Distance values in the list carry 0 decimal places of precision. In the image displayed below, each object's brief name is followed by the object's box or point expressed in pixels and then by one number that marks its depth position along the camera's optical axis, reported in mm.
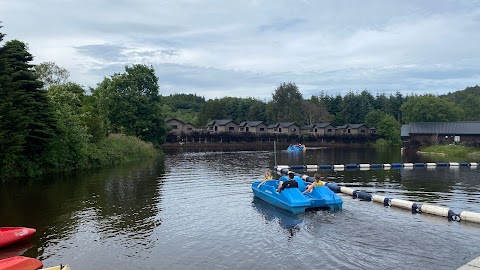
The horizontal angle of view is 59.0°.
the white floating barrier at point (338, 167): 45594
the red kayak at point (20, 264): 12758
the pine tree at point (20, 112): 30641
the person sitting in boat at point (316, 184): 23156
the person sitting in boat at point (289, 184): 22922
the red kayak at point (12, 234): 16391
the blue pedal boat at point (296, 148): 77438
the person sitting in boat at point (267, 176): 26966
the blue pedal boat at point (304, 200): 21734
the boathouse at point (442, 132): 86375
